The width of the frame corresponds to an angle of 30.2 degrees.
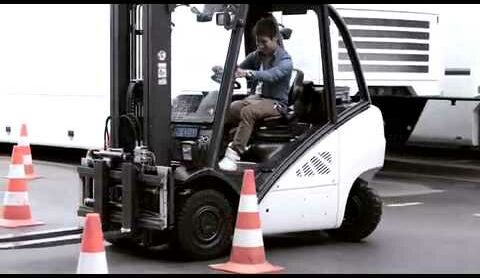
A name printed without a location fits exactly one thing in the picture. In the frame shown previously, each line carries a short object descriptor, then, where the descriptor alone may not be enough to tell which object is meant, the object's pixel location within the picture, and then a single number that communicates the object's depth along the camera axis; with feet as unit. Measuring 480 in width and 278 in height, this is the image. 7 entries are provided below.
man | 25.35
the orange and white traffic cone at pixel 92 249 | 18.72
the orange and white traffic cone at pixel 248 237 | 22.70
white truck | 46.81
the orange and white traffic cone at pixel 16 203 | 30.17
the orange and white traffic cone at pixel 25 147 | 41.19
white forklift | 23.79
